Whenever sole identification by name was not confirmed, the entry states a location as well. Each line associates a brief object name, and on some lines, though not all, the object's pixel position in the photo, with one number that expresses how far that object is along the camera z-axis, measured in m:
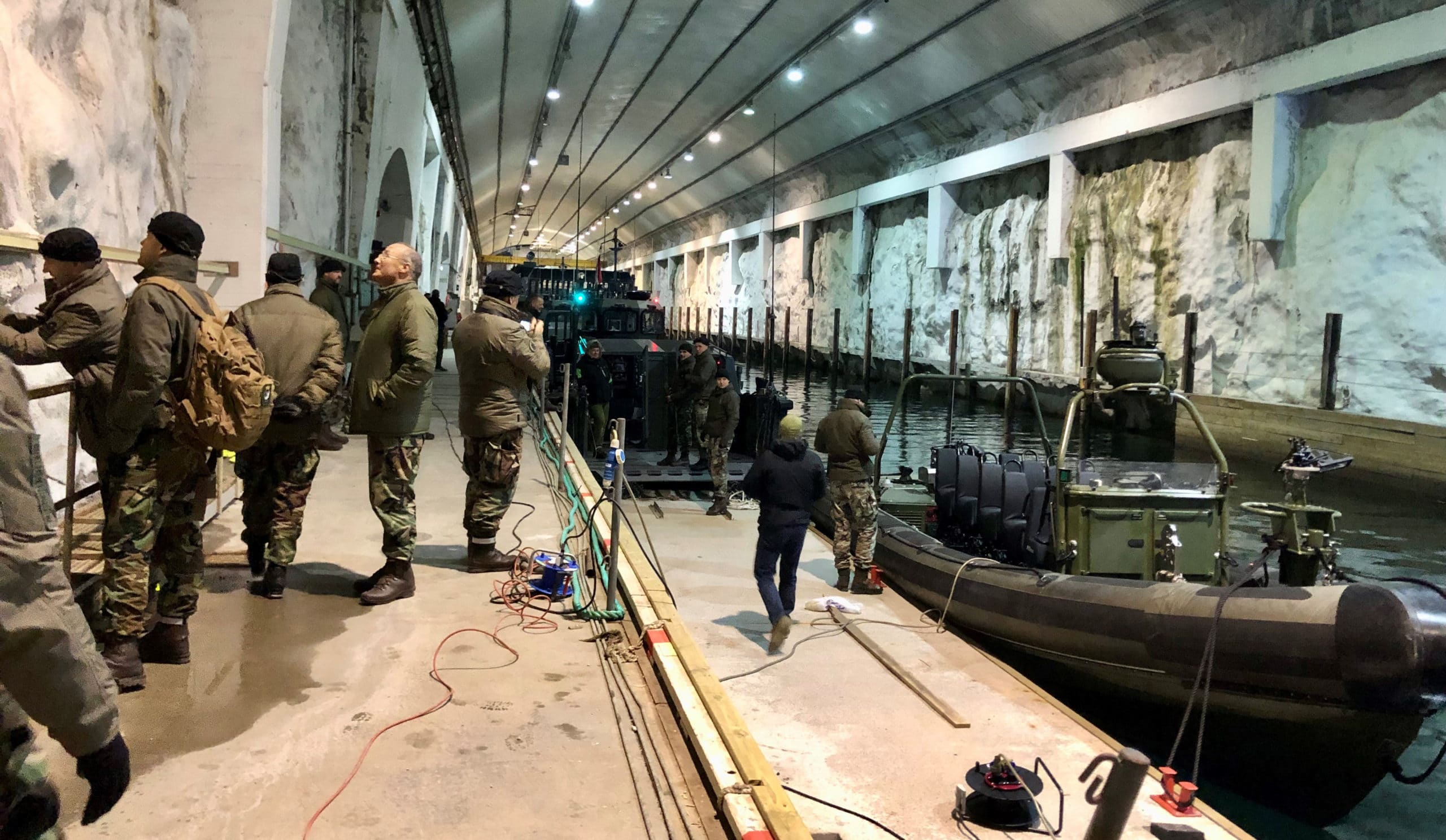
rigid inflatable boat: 4.89
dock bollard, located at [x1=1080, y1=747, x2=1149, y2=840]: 2.28
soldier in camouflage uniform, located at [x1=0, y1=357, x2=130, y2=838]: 1.80
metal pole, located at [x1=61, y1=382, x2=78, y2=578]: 3.91
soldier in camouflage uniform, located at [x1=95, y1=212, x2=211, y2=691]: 3.52
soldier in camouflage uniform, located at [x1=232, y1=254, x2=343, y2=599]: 4.71
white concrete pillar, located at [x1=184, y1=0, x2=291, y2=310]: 7.34
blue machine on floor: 5.21
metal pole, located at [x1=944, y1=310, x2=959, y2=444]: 22.59
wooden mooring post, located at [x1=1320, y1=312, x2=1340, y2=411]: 13.77
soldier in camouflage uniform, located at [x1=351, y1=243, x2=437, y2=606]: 4.86
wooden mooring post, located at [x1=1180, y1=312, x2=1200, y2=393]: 16.45
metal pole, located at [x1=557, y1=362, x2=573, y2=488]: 7.93
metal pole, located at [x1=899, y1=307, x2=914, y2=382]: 25.84
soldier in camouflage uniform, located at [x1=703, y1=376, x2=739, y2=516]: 10.71
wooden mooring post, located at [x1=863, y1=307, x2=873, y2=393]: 29.06
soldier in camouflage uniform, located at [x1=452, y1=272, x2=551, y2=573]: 5.45
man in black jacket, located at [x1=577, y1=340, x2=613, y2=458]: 12.63
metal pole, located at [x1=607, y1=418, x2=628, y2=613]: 4.92
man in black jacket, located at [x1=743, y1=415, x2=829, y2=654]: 6.49
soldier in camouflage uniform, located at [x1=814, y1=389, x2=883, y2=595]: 7.77
